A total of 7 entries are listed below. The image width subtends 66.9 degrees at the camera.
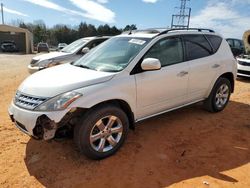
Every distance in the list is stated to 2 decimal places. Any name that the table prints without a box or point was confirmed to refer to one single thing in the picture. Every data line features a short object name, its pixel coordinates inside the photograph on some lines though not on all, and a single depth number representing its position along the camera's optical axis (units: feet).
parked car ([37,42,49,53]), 86.65
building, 88.39
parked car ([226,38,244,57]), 40.94
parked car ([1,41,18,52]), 84.46
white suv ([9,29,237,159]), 8.36
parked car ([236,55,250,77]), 25.35
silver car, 21.74
